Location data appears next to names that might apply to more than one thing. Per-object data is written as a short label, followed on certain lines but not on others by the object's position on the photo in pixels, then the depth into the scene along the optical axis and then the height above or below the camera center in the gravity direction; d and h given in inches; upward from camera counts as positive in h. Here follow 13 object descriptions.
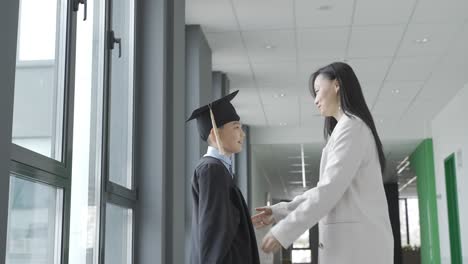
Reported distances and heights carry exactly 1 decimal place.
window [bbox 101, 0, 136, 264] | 136.9 +24.6
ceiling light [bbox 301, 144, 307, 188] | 521.3 +74.4
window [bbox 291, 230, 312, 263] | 1050.7 -11.2
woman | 94.2 +6.9
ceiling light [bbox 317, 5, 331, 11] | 241.4 +86.8
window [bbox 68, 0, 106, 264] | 119.6 +19.7
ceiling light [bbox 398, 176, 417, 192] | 767.0 +73.8
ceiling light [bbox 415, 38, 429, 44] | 279.9 +86.1
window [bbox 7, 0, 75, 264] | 90.2 +16.6
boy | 97.1 +6.2
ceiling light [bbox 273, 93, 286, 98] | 373.1 +85.1
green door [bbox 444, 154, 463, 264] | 404.1 +17.1
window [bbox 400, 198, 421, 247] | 964.6 +32.1
